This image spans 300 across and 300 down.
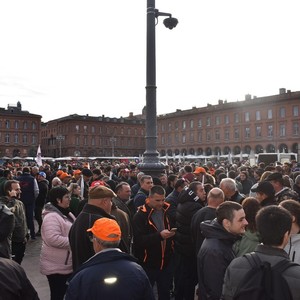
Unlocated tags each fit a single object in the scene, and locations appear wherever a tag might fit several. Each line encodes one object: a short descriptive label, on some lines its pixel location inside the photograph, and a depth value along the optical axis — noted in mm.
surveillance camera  8648
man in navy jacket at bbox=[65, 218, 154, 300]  2488
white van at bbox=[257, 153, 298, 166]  26469
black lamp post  8328
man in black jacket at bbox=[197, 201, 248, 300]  3480
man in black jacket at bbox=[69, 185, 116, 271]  3934
